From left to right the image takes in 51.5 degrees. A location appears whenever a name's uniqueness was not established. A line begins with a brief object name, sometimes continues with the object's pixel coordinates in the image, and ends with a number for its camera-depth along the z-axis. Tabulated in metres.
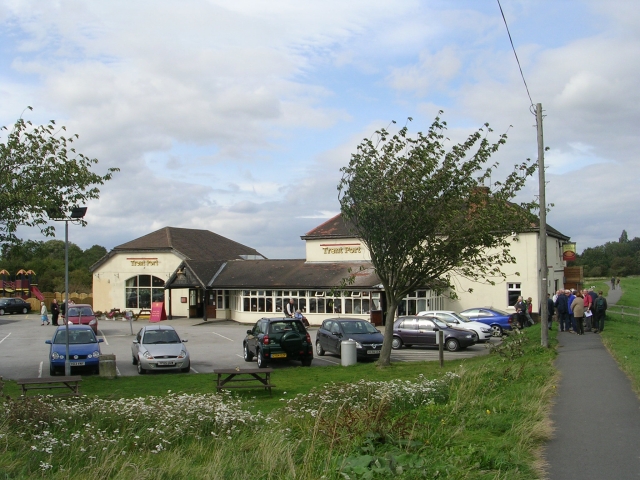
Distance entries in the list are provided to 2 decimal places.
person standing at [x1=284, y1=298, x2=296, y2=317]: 31.95
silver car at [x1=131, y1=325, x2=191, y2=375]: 20.17
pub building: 40.62
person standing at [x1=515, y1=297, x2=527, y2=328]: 31.11
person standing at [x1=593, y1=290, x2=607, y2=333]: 24.86
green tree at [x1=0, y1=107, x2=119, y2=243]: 16.70
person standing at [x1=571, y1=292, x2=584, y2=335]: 24.22
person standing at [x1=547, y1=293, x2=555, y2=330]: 28.53
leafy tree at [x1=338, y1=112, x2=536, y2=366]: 19.16
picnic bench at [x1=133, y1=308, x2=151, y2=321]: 50.16
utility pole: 19.97
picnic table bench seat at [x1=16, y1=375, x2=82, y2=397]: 14.32
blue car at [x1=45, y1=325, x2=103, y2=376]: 20.03
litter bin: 21.44
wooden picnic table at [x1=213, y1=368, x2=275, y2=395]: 15.90
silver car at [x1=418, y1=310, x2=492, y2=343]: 29.77
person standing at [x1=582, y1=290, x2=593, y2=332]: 25.14
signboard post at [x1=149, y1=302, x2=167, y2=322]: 47.47
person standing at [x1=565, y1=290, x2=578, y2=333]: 24.98
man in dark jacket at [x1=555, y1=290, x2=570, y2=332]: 25.44
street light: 17.78
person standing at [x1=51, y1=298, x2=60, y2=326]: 42.09
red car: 36.34
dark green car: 21.34
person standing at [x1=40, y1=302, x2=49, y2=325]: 43.11
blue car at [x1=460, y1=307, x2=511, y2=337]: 33.25
